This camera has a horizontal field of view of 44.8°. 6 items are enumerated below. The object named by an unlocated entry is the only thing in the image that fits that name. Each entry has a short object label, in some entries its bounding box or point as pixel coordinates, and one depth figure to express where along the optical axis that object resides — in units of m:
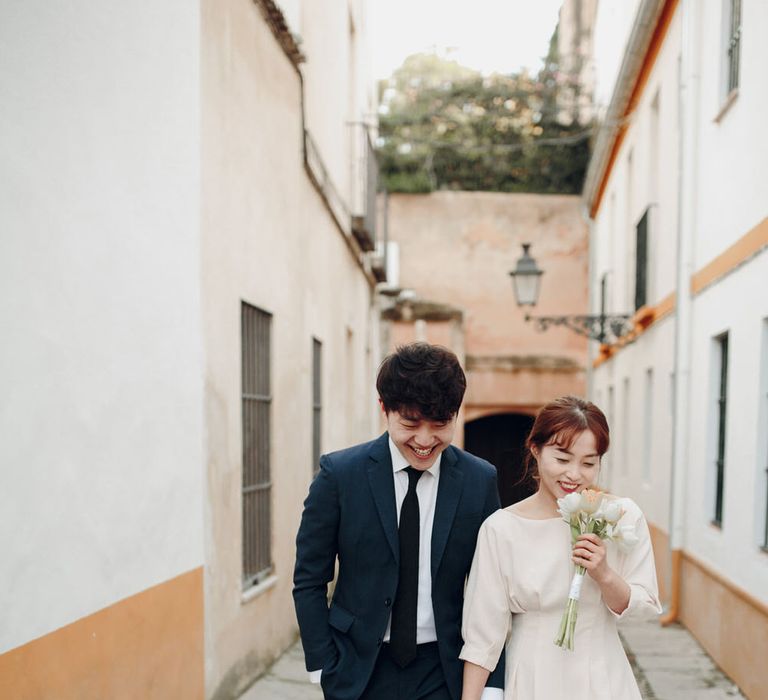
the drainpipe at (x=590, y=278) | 17.72
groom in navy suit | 2.87
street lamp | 12.21
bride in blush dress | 2.78
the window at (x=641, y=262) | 11.29
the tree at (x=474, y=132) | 19.58
